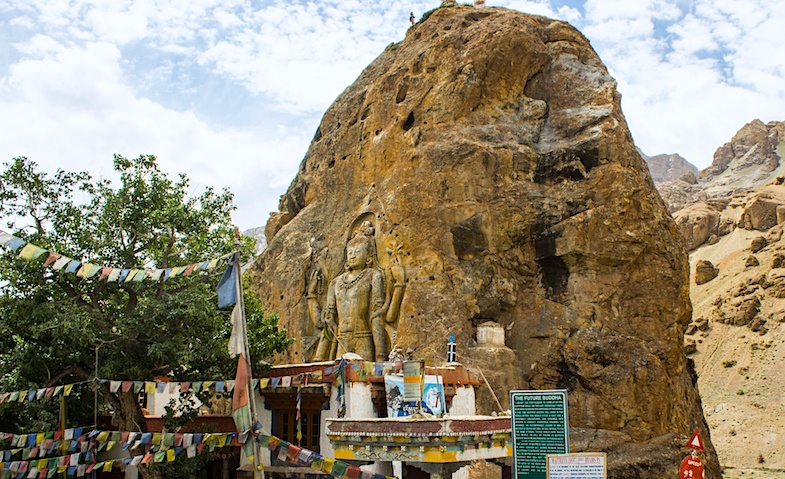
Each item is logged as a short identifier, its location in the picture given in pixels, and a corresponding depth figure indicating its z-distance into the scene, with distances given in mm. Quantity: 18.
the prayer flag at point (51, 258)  15125
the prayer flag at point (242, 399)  13719
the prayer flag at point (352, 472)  14023
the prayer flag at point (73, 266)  15133
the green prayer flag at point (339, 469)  14055
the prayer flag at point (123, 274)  15664
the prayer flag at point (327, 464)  14133
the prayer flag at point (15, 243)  15139
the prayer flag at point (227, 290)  14727
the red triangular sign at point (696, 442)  13299
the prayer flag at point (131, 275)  15367
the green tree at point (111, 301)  17469
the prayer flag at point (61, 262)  15070
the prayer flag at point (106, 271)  15320
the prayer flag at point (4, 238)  15305
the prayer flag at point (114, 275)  15398
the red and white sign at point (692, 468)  13172
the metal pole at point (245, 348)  13531
